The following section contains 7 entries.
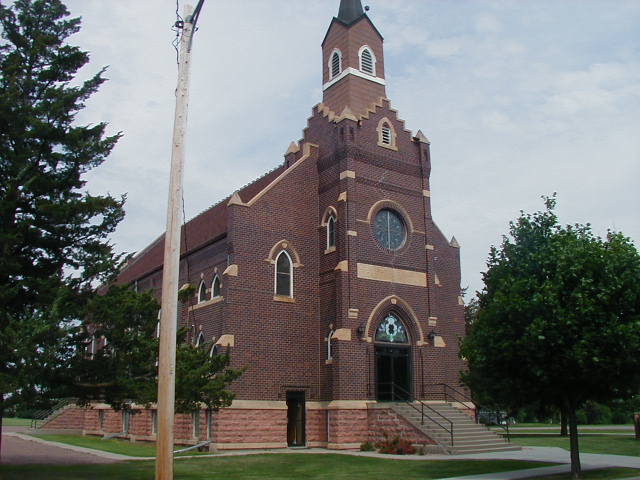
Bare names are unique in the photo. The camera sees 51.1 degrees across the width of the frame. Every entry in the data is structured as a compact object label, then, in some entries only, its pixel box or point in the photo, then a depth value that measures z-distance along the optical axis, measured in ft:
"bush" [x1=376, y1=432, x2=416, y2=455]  75.77
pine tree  50.88
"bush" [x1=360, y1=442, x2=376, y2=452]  81.10
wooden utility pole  31.60
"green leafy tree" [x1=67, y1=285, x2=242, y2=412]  49.44
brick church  82.94
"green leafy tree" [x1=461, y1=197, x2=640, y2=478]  47.85
